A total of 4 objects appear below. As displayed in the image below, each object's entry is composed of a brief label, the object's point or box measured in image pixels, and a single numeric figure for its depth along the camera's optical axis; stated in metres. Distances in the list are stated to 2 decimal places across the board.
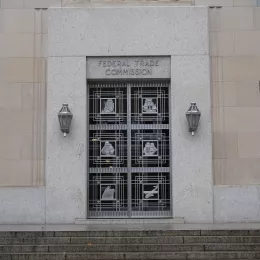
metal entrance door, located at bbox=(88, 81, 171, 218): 13.58
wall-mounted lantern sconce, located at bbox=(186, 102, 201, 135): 13.19
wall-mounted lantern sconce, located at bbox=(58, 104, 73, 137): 13.23
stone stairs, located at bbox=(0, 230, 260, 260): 10.03
